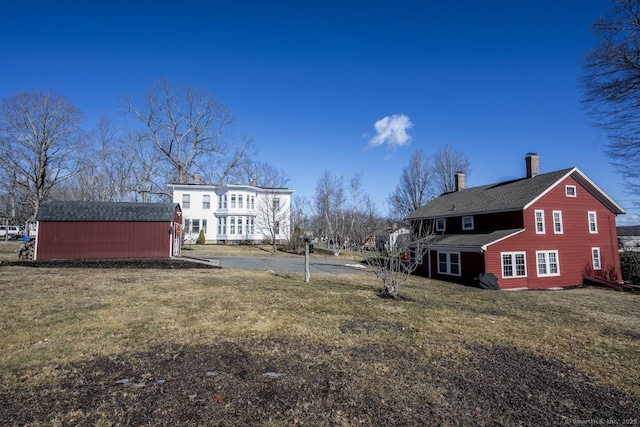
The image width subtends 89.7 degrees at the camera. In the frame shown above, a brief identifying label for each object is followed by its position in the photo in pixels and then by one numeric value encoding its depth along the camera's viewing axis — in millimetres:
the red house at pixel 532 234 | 20000
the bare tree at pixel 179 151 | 42575
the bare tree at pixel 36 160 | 31094
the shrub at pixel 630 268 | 24828
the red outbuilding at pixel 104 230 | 18141
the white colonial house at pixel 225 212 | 36531
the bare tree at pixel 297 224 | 33656
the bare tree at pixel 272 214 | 35094
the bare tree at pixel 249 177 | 49281
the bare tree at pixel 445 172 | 45741
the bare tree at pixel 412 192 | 47531
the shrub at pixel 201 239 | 34969
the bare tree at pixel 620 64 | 15336
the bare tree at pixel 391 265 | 11094
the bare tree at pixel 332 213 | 37062
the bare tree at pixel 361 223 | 36184
